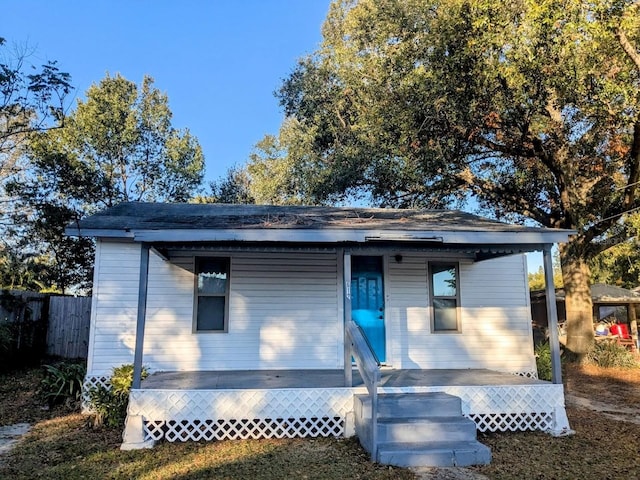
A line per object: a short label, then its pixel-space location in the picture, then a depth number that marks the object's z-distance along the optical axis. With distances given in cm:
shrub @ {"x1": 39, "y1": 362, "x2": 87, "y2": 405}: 751
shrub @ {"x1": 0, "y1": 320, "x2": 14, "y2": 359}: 977
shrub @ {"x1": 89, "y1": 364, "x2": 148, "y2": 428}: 638
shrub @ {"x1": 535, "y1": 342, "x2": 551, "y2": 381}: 942
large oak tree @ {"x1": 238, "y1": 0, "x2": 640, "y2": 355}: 907
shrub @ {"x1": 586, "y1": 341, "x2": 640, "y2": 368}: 1195
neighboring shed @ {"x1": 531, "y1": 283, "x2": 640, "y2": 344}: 1662
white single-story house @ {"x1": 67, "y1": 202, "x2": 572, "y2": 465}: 575
